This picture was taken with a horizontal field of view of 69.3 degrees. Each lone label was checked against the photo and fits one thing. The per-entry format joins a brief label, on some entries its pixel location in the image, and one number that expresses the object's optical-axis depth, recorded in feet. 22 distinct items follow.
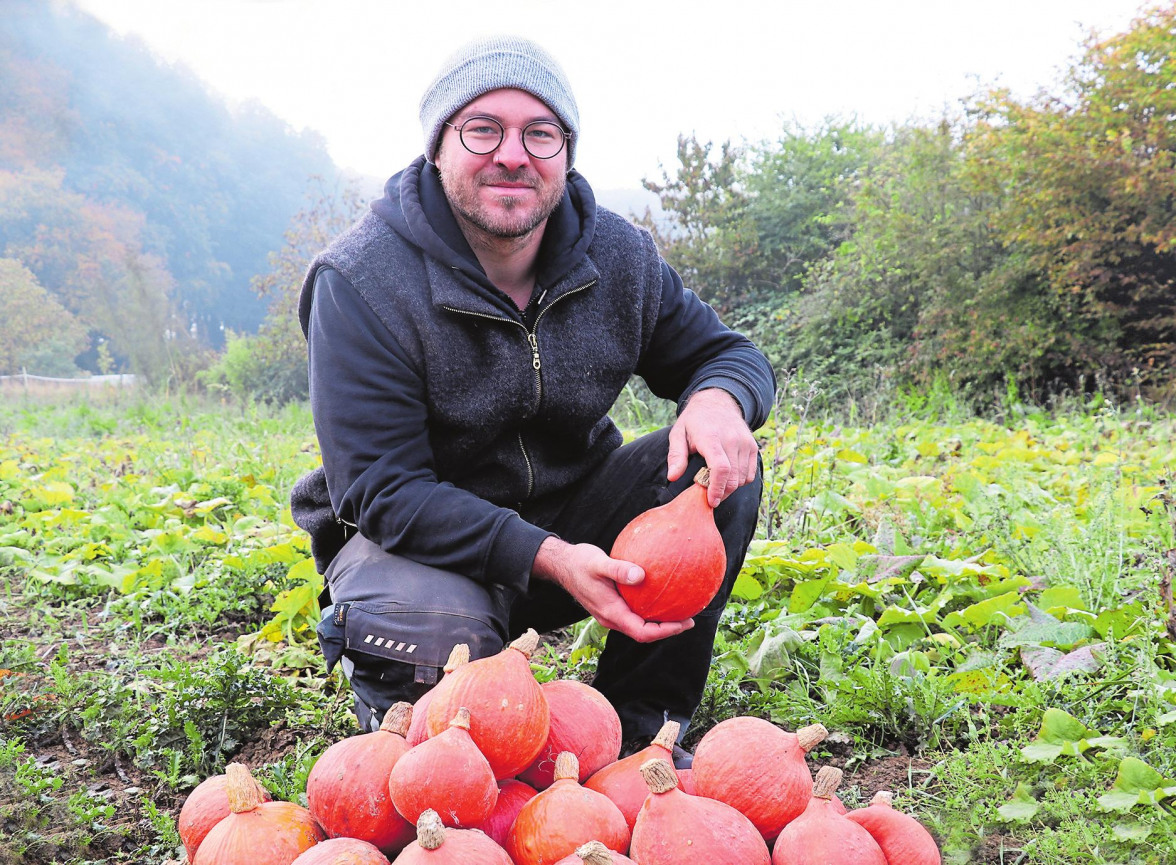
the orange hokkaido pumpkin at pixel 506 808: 4.70
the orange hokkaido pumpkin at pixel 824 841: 4.20
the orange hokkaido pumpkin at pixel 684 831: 4.16
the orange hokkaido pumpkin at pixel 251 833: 4.26
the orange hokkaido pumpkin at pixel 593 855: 3.81
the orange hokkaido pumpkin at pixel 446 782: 4.31
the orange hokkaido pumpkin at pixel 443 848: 3.89
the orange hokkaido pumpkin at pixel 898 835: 4.39
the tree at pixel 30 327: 97.14
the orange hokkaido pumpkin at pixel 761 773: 4.69
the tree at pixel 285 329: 70.38
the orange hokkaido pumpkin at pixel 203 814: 4.71
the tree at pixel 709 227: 54.70
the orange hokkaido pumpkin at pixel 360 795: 4.52
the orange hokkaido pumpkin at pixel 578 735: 5.32
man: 6.81
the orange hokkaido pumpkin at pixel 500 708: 4.72
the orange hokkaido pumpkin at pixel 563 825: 4.25
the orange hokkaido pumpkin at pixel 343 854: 4.06
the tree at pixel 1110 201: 28.50
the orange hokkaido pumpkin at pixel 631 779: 4.81
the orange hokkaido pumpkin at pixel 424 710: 4.92
